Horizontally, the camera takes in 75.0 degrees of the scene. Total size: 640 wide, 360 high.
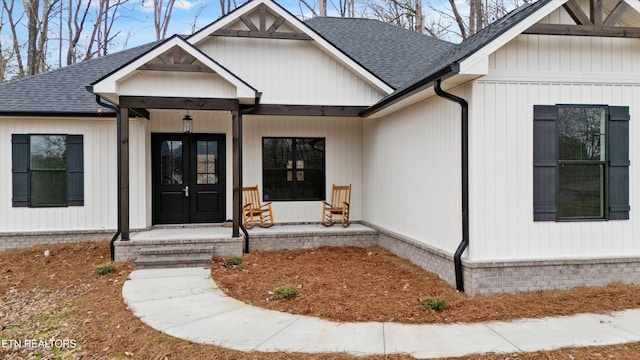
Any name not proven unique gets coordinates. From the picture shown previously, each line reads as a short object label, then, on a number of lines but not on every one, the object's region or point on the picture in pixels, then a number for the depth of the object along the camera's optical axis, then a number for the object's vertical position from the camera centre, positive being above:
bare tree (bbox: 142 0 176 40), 19.92 +7.81
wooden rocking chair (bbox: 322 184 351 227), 8.84 -0.63
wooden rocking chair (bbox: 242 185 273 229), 8.58 -0.65
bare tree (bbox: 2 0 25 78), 18.23 +6.62
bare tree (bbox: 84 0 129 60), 19.03 +7.05
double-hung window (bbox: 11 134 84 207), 8.15 +0.19
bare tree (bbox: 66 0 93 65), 18.84 +7.29
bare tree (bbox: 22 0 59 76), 16.55 +6.17
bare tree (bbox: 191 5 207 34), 20.17 +7.97
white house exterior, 5.09 +0.73
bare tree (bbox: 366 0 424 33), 17.47 +7.37
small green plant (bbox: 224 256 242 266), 6.82 -1.36
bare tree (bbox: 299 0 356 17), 19.36 +8.00
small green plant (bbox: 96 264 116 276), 6.38 -1.38
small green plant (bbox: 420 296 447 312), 4.57 -1.40
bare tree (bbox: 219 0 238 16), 19.11 +8.01
